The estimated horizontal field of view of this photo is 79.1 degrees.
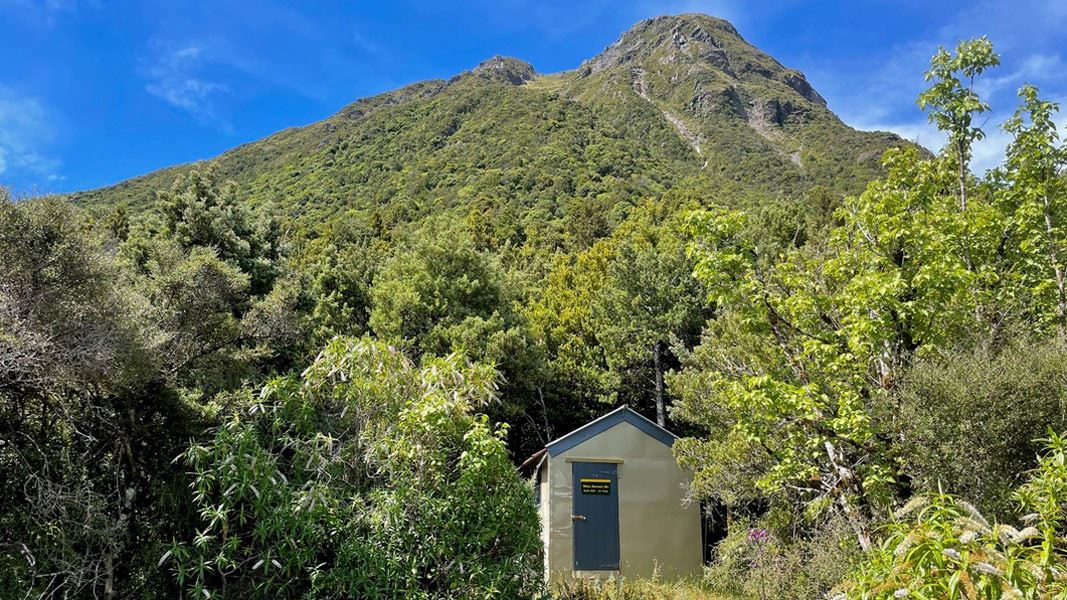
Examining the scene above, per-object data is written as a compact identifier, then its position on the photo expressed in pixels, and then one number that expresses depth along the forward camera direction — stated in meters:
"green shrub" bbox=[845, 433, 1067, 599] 2.54
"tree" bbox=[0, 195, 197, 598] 5.65
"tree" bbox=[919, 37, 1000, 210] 7.54
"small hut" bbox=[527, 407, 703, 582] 11.80
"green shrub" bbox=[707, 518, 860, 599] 7.00
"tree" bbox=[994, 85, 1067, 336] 6.97
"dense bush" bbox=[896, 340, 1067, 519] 4.98
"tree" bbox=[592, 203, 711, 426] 17.73
